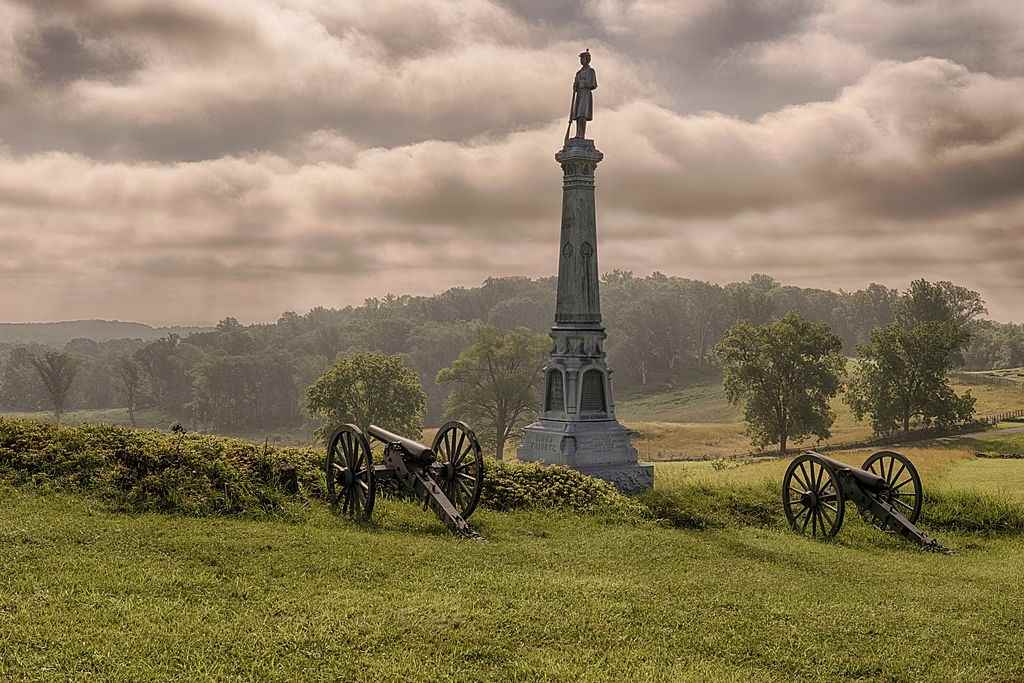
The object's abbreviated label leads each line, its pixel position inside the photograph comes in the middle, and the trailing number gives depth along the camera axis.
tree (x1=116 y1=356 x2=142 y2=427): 87.06
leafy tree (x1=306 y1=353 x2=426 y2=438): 39.50
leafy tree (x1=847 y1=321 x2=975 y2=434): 46.22
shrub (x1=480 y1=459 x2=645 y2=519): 15.48
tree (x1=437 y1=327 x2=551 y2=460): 52.41
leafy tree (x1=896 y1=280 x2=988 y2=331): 78.19
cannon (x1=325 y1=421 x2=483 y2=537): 12.75
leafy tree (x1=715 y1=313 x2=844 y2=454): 44.53
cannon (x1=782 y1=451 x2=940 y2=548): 14.67
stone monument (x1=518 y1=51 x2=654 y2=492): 21.89
